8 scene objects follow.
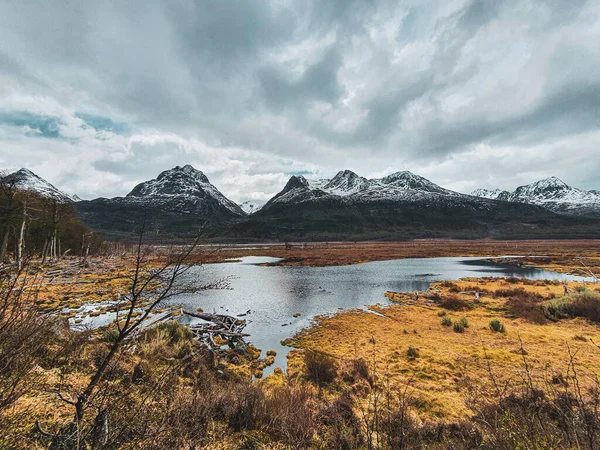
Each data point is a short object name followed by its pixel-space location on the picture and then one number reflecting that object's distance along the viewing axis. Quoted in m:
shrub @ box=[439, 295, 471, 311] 19.48
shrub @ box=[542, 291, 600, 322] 15.20
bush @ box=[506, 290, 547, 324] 15.98
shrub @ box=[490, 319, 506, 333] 14.03
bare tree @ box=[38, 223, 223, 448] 2.98
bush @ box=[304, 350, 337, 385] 9.30
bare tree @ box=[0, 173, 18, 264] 23.12
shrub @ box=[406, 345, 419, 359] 11.28
